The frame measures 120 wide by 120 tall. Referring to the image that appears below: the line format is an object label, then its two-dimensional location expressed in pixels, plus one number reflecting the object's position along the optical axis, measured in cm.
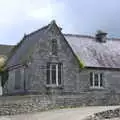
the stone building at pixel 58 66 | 2848
